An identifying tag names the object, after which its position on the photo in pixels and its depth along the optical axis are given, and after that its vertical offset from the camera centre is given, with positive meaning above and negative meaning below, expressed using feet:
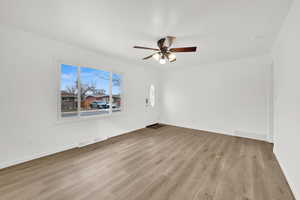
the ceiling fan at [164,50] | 8.76 +3.87
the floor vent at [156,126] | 17.77 -4.04
